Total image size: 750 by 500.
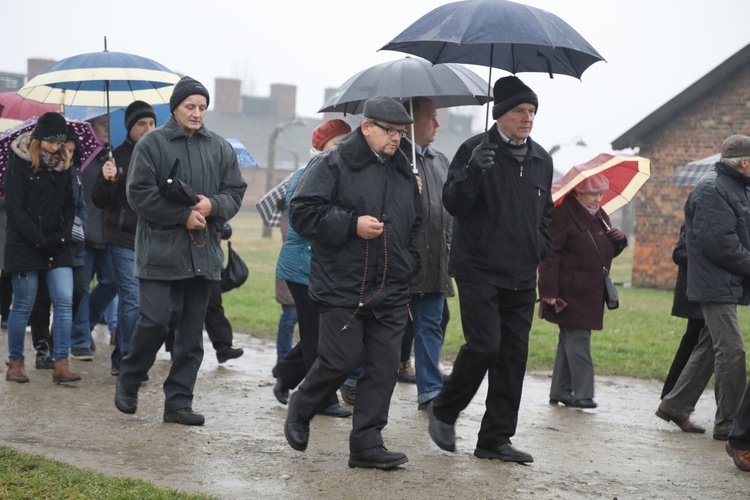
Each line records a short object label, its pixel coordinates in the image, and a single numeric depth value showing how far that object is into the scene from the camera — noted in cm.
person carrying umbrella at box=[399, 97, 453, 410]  1557
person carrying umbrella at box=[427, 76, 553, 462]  1238
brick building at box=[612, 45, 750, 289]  4320
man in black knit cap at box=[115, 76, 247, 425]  1383
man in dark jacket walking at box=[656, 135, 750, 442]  1423
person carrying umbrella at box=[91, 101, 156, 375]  1760
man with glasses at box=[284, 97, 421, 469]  1181
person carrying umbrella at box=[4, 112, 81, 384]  1669
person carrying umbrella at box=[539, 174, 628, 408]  1712
